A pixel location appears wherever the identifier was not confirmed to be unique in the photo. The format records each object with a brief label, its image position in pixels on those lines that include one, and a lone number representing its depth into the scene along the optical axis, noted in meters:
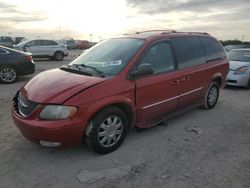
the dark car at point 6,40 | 22.89
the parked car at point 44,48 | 13.08
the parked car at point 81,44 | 28.91
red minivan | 2.56
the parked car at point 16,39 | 27.10
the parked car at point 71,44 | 28.00
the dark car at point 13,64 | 6.78
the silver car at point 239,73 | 6.24
